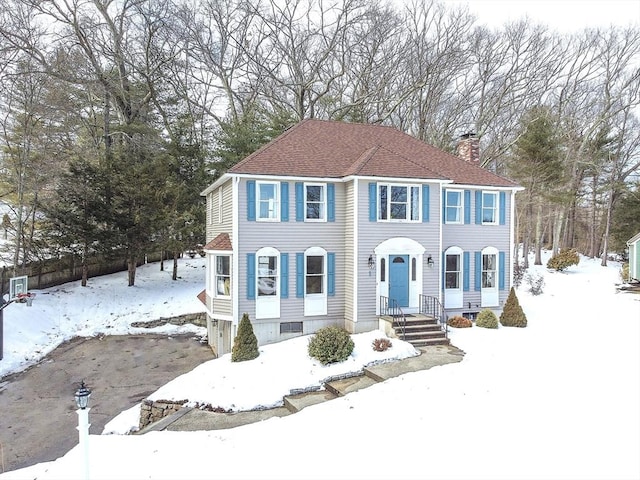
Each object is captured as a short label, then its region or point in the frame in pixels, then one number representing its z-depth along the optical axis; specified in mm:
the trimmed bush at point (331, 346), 11227
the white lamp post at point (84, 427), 5461
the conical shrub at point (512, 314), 14625
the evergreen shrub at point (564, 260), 25406
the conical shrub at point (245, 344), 12148
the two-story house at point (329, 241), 13492
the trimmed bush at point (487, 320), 14123
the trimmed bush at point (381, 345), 11602
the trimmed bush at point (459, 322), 14228
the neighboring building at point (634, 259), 21141
